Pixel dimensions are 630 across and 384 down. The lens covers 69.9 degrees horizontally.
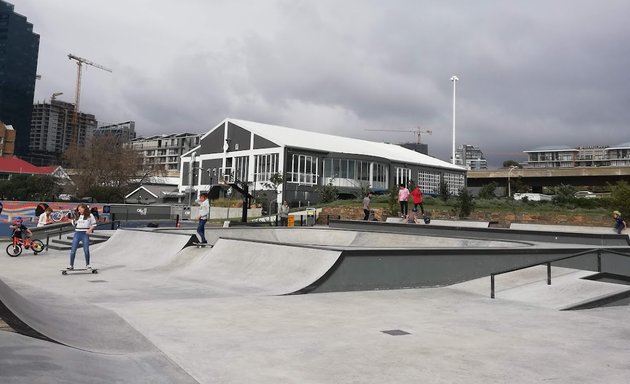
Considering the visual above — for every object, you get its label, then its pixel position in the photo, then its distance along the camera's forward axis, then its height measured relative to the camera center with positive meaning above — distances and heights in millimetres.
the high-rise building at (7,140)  127375 +20747
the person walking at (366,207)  25075 +788
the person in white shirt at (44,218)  19719 -269
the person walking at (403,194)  20555 +1277
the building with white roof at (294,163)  49625 +6876
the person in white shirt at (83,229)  10984 -377
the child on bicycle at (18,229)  15672 -625
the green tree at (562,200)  37700 +2254
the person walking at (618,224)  18625 +155
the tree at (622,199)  23234 +1486
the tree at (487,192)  47850 +3512
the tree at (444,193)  38062 +2556
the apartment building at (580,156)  175500 +29458
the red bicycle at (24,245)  15539 -1193
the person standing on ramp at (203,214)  14062 +83
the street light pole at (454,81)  72562 +22948
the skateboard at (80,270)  11039 -1438
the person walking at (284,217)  29534 +118
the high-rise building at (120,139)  64100 +11060
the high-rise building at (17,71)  181125 +58386
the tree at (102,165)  59219 +6493
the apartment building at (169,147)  150650 +23679
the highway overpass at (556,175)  71062 +8680
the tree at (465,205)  28094 +1163
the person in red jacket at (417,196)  19917 +1166
